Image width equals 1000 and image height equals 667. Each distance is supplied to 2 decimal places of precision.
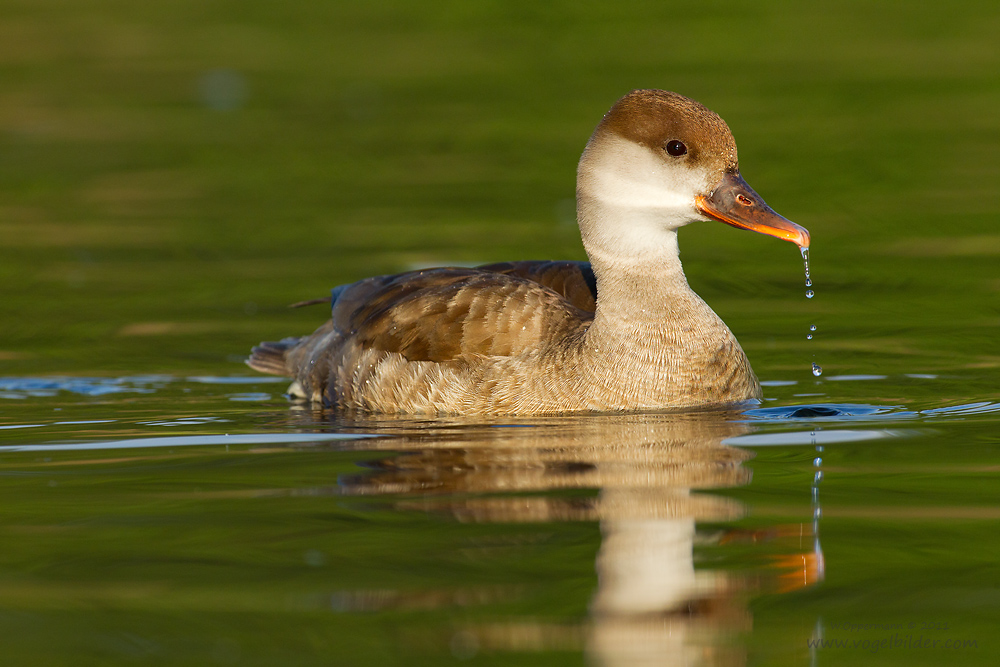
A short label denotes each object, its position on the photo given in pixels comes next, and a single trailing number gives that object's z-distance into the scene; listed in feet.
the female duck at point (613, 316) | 49.83
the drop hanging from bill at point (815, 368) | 47.99
